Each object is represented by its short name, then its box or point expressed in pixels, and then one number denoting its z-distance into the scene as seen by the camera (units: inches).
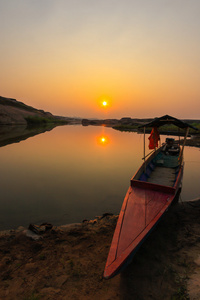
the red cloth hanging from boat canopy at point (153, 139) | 507.1
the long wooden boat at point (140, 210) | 152.8
